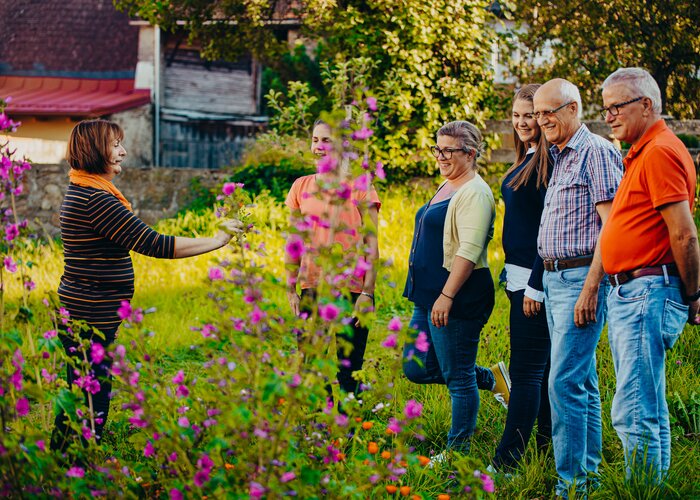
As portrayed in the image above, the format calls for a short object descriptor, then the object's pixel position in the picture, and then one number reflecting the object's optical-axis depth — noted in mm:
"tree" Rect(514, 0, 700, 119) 10359
